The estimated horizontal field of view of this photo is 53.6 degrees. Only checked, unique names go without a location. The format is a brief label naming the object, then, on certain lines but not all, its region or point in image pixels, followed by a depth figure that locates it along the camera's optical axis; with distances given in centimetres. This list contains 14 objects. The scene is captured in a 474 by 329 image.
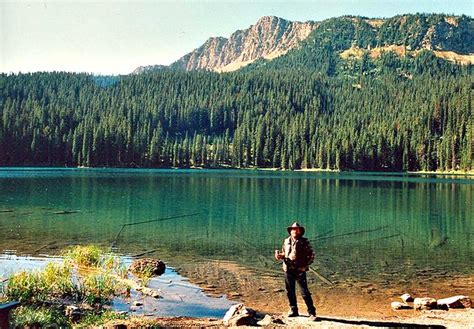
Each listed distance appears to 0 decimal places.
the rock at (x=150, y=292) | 1680
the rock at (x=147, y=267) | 2006
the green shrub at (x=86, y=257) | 2034
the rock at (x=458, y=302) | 1582
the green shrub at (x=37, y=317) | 1134
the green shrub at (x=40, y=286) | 1451
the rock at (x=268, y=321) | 1310
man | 1372
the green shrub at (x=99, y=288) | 1539
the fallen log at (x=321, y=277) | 2045
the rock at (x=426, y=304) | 1574
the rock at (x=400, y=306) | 1609
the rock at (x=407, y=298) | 1697
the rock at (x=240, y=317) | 1309
